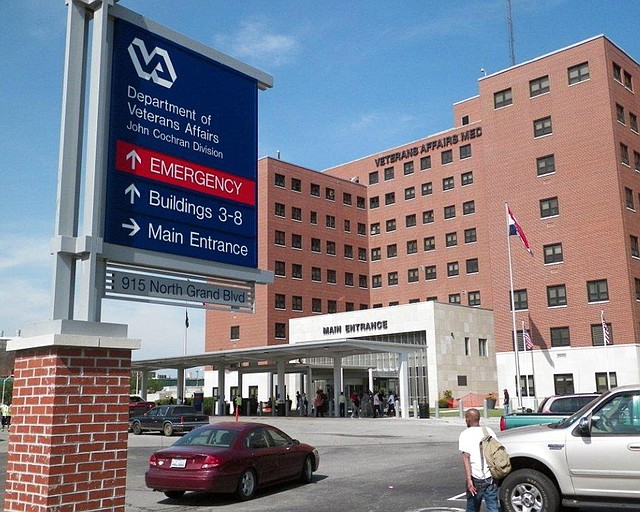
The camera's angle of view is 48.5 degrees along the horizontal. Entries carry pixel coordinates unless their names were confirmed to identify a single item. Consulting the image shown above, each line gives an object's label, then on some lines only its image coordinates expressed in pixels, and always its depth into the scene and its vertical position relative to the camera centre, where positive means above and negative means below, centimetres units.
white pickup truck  944 -100
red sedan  1277 -130
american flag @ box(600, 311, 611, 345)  4655 +345
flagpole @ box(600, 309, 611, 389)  4664 +323
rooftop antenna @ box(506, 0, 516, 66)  7838 +3799
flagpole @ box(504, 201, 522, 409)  4534 +92
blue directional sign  714 +253
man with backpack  836 -104
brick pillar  587 -31
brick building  5097 +1382
